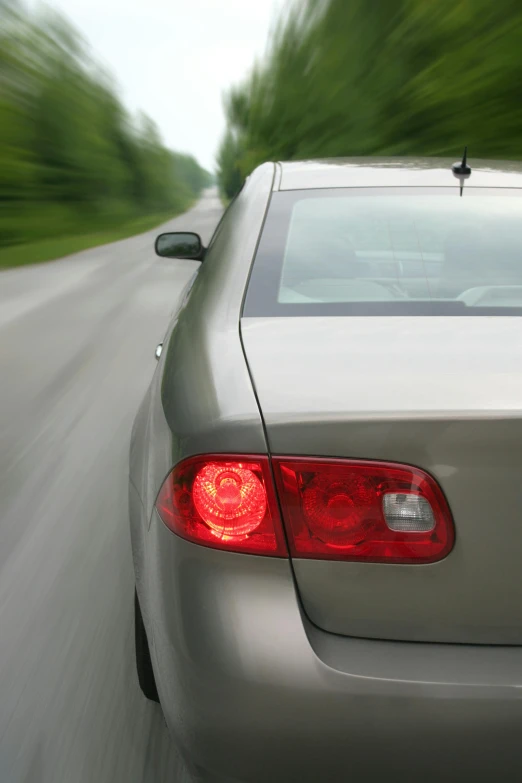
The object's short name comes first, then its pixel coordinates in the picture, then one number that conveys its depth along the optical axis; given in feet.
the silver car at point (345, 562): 4.69
